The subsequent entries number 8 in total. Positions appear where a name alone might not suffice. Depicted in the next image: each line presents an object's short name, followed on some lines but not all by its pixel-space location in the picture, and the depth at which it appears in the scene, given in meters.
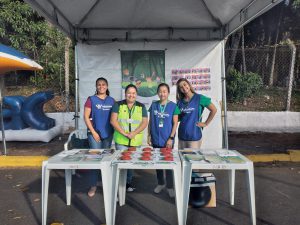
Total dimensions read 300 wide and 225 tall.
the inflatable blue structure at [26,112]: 5.44
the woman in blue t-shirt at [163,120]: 2.98
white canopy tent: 3.69
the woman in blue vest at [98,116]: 3.06
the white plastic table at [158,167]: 2.24
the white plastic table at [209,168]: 2.25
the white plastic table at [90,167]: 2.27
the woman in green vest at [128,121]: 2.93
